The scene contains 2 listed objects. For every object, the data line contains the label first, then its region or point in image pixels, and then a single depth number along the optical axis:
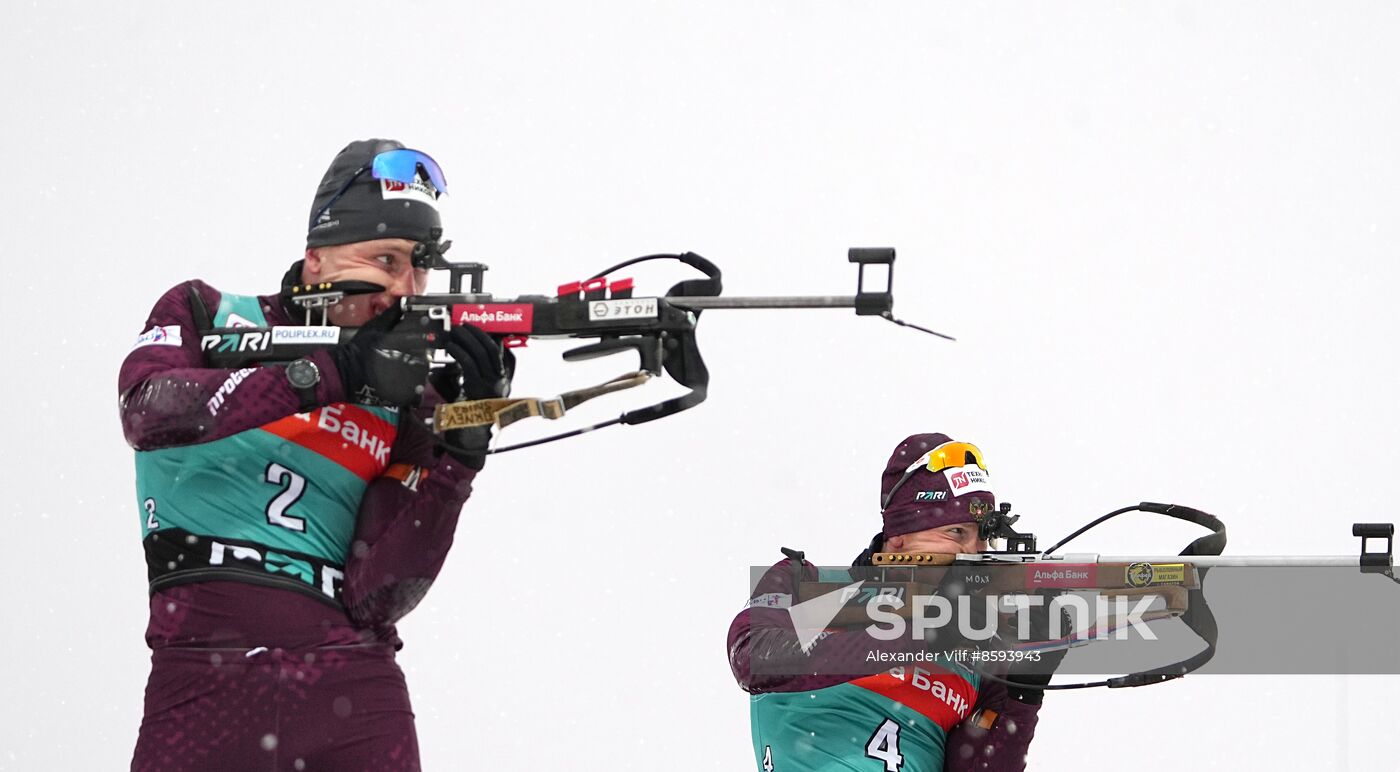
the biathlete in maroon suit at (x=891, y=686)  14.99
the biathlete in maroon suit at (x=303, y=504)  14.15
